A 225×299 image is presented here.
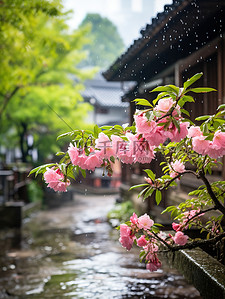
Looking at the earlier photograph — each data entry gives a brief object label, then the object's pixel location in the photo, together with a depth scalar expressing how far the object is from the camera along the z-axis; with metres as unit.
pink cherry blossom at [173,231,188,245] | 3.15
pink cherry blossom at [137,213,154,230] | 2.94
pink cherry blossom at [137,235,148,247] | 3.06
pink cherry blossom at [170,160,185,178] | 3.04
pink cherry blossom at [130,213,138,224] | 2.96
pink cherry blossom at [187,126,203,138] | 2.49
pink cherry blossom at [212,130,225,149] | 2.31
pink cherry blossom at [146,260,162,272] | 3.15
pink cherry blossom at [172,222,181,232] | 3.28
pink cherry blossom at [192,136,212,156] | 2.39
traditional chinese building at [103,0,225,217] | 5.58
